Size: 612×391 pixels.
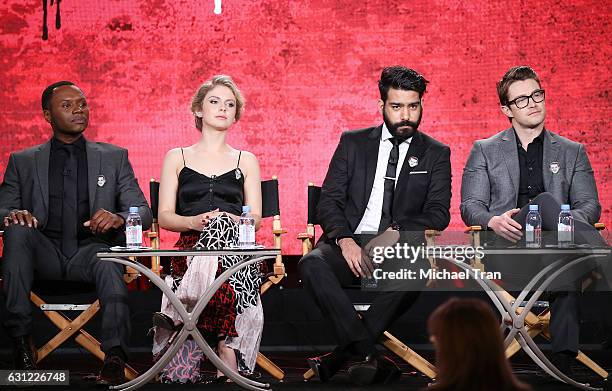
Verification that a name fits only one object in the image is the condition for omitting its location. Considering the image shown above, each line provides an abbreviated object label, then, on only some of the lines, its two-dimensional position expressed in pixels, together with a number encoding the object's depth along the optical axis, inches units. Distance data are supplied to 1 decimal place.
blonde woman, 342.3
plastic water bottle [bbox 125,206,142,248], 337.1
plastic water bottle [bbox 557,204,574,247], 324.2
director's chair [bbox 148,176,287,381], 351.6
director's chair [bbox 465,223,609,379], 346.0
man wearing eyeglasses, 378.6
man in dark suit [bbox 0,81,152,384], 336.8
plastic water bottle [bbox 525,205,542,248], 329.1
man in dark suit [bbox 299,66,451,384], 356.2
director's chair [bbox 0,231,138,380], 348.8
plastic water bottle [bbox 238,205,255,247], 333.7
